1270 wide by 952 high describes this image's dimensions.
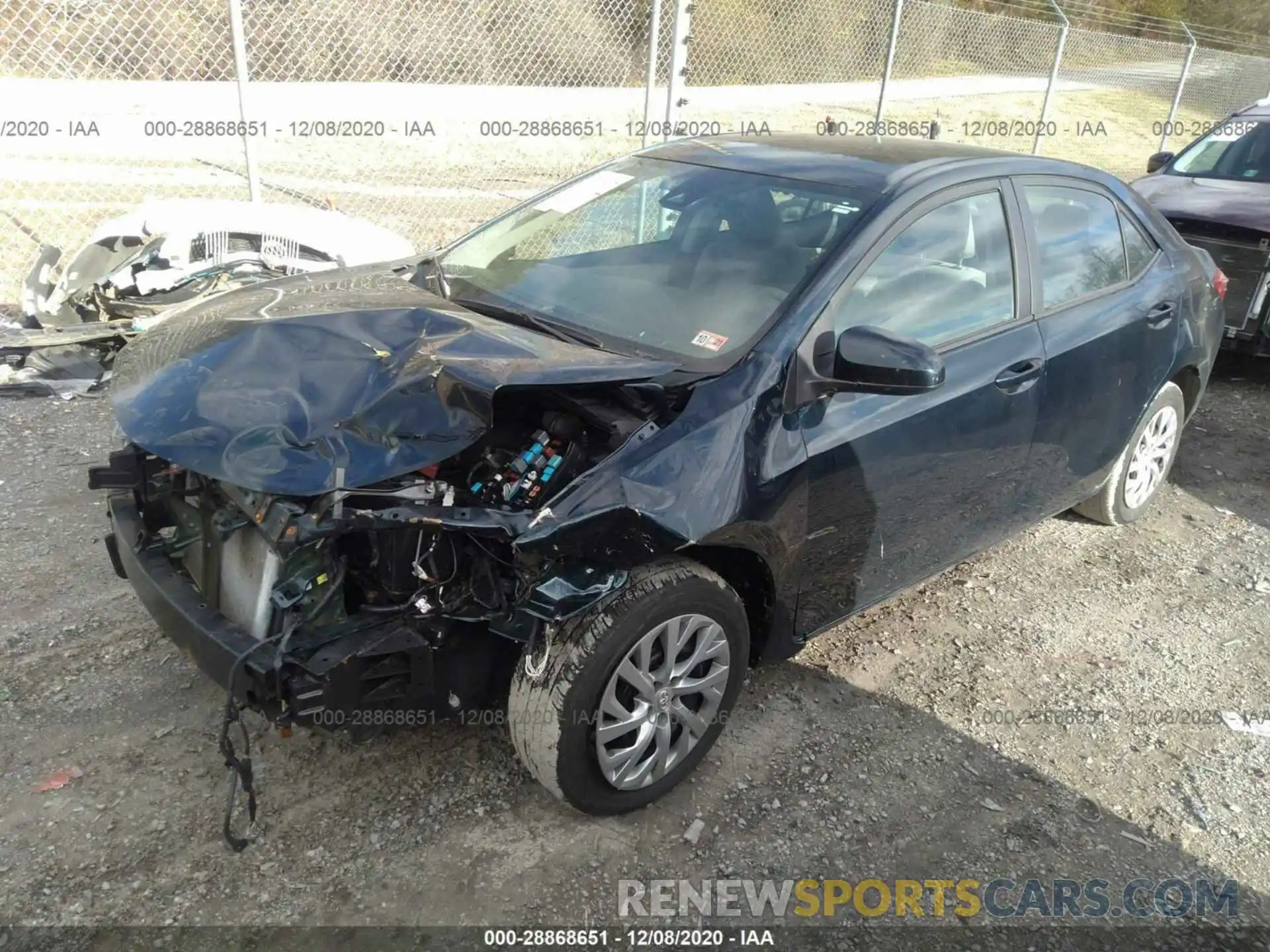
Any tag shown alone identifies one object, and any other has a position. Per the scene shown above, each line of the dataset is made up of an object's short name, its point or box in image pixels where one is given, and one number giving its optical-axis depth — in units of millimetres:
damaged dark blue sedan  2449
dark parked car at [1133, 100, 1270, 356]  6500
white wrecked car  5289
